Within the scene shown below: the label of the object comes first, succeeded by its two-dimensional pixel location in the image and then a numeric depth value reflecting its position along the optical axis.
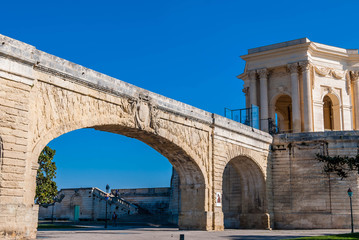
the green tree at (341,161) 18.01
